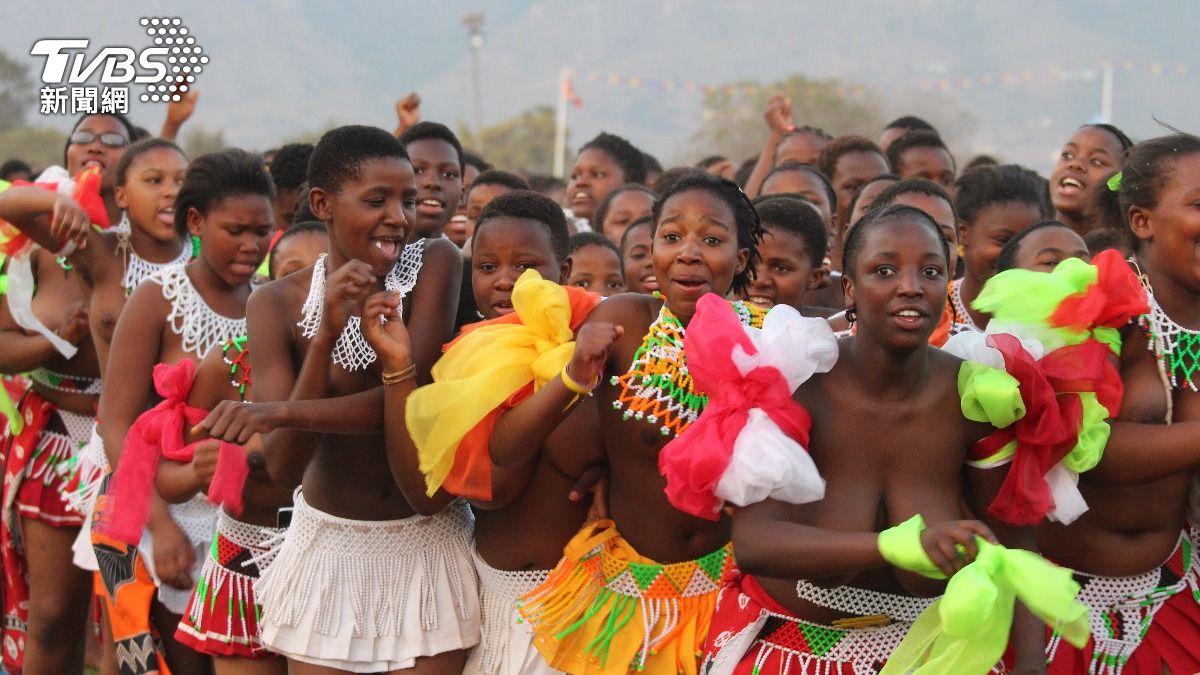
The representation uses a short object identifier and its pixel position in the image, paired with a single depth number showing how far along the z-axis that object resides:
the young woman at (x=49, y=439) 6.07
